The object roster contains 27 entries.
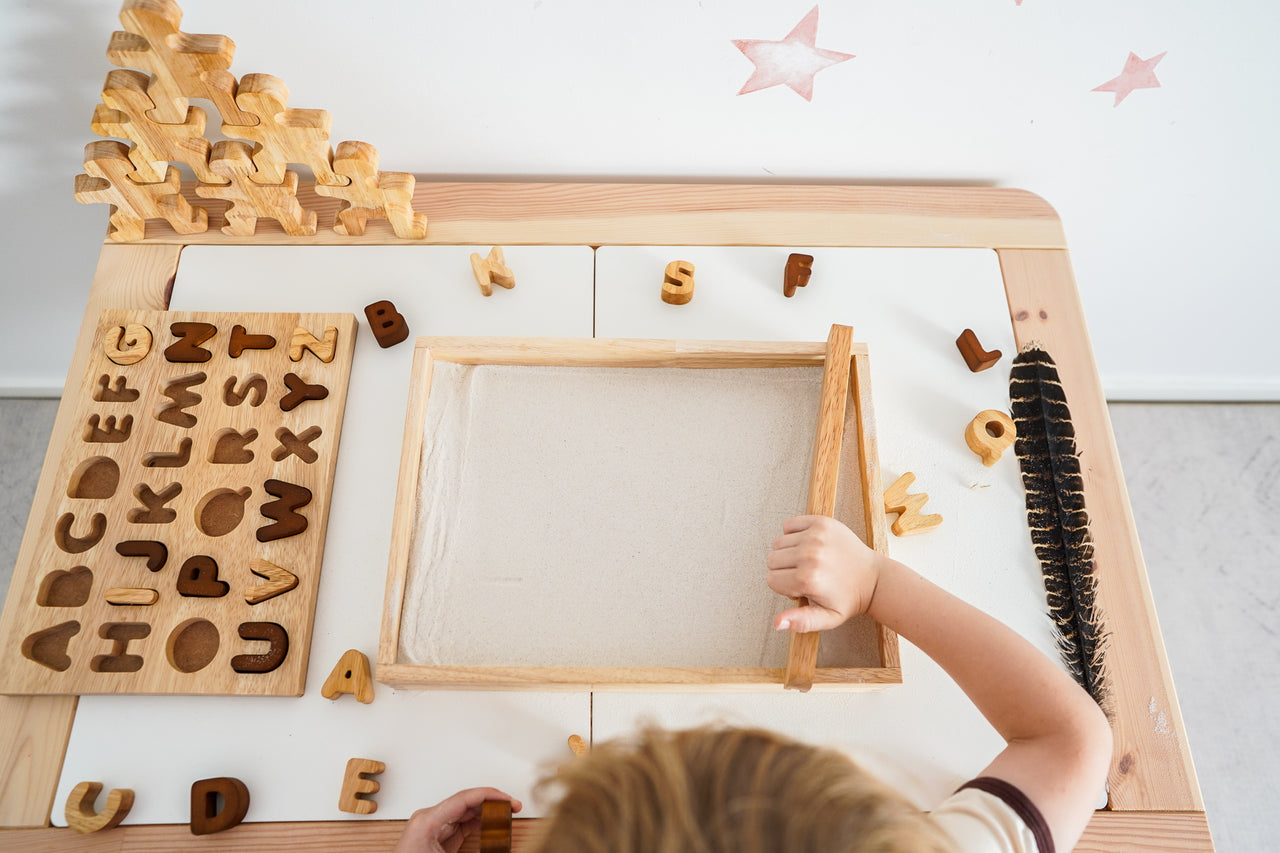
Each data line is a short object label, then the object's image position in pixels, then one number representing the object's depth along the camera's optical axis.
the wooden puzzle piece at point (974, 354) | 0.78
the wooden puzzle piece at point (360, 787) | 0.61
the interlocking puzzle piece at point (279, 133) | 0.66
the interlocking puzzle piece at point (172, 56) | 0.61
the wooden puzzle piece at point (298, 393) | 0.74
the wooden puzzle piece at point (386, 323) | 0.77
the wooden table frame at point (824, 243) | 0.62
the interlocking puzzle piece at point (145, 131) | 0.66
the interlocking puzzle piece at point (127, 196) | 0.73
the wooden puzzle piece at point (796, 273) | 0.81
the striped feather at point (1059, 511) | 0.68
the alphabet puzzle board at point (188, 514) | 0.65
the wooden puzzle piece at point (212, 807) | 0.60
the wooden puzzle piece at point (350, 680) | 0.64
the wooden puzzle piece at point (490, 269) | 0.79
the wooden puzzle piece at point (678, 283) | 0.79
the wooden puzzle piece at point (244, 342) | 0.76
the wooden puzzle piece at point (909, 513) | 0.71
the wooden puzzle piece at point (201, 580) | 0.67
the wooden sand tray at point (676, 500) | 0.61
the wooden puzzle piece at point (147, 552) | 0.68
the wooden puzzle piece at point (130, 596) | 0.66
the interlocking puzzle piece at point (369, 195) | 0.73
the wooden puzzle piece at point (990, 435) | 0.74
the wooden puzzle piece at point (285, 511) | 0.69
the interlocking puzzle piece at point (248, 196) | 0.73
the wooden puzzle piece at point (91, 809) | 0.60
